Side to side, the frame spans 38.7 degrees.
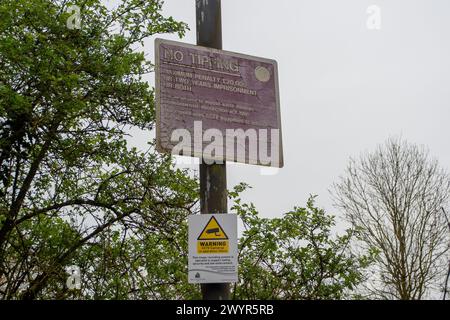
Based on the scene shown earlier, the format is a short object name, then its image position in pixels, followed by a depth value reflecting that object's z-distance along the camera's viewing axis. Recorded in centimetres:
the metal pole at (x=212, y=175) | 427
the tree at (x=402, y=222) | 2355
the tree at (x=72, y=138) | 913
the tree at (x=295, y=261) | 743
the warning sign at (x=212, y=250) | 411
